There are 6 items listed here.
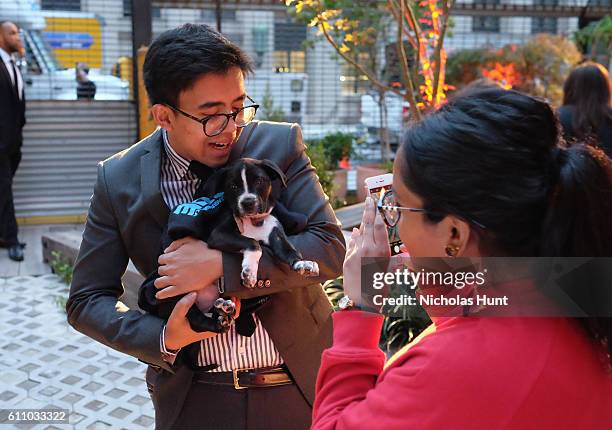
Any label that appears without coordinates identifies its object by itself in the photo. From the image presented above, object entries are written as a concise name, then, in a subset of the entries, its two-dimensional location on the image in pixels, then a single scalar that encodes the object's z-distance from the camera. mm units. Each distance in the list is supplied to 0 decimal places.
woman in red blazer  1226
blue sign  10172
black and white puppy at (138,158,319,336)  1896
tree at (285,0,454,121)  5139
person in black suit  7211
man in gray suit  1932
